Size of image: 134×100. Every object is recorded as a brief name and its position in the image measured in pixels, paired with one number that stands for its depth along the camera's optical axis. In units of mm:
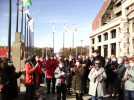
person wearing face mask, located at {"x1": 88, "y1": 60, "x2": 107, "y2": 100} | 4592
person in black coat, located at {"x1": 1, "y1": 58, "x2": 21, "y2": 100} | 4292
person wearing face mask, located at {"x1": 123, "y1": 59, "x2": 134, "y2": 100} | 5052
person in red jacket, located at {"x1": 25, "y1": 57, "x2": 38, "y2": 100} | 5417
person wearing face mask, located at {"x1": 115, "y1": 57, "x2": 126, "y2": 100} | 5763
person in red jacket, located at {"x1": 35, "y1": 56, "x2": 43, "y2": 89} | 5540
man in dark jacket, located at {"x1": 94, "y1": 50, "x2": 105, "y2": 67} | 4627
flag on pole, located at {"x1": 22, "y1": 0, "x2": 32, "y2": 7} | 12050
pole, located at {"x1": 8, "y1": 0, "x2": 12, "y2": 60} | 8223
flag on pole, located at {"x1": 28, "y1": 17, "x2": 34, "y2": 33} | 15453
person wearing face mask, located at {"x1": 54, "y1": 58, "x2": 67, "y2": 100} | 5915
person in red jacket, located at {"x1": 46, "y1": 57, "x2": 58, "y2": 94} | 6981
